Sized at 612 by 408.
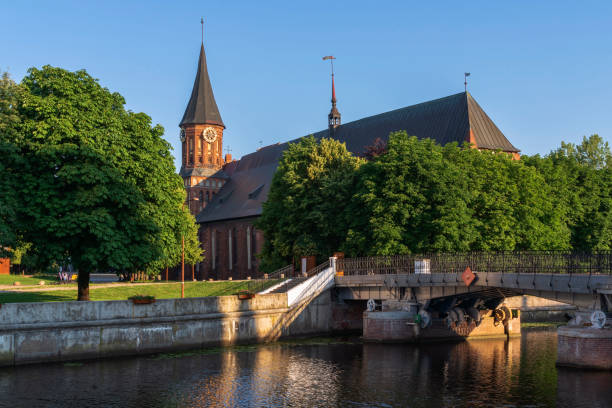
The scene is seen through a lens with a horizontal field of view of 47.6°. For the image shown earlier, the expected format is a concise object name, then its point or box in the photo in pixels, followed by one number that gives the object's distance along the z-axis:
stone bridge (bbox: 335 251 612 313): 30.08
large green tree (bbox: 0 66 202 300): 36.19
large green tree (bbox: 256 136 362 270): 53.59
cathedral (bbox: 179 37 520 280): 75.06
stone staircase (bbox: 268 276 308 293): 49.06
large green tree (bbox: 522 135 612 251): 60.19
